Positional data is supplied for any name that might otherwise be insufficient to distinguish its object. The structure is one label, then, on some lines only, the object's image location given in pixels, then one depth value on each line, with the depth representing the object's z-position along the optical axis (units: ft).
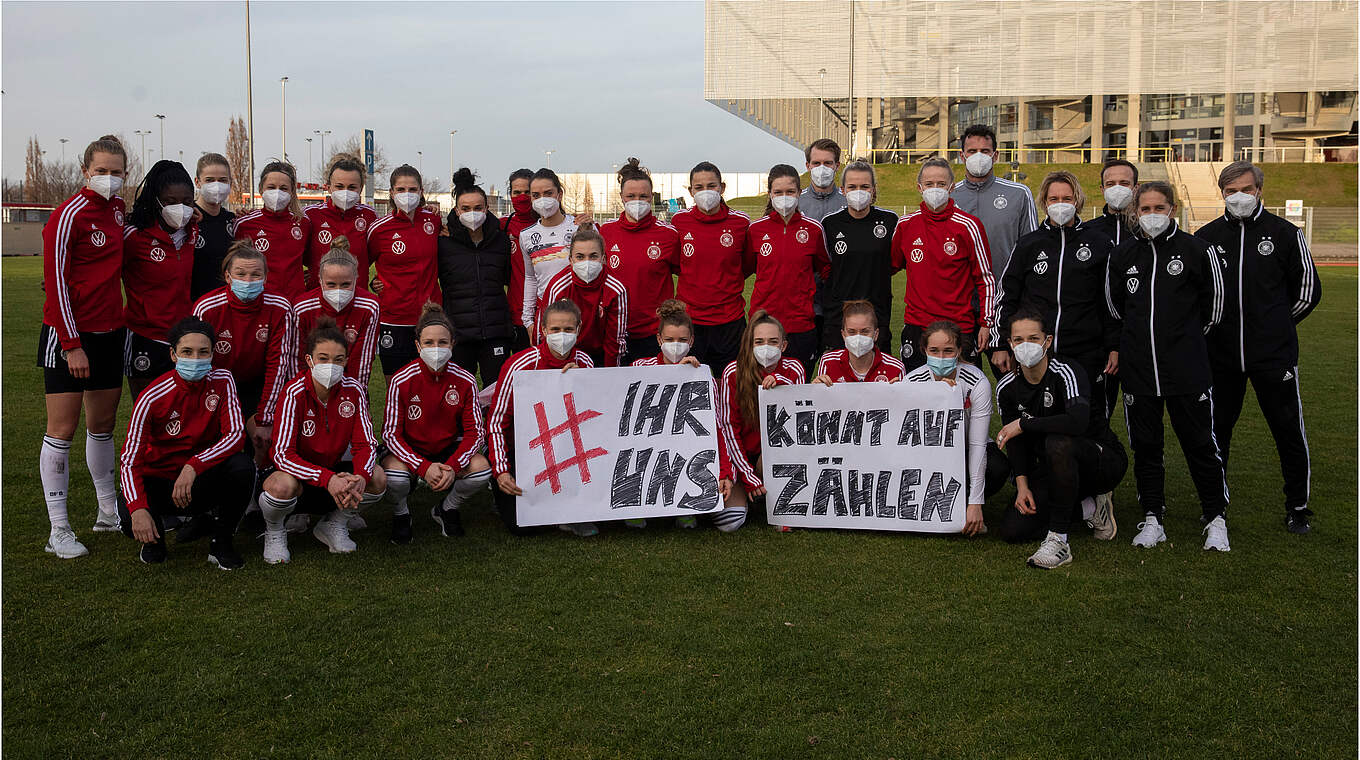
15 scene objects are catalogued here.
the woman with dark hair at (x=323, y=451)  18.06
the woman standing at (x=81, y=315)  18.28
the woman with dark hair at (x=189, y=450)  17.65
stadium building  185.47
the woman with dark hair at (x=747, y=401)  20.59
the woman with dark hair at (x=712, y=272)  23.58
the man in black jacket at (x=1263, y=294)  19.83
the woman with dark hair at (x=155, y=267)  19.51
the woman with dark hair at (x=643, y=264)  23.73
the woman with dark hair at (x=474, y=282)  23.54
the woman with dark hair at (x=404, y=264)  23.27
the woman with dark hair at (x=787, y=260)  23.62
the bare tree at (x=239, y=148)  209.03
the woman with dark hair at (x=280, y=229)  21.72
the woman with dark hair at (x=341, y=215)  22.99
